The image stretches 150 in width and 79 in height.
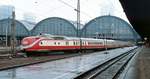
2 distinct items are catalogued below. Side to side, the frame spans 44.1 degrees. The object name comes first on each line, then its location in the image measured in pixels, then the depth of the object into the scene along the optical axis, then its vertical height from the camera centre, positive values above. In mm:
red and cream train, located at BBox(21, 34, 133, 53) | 23220 +201
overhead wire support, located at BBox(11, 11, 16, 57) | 19272 -704
